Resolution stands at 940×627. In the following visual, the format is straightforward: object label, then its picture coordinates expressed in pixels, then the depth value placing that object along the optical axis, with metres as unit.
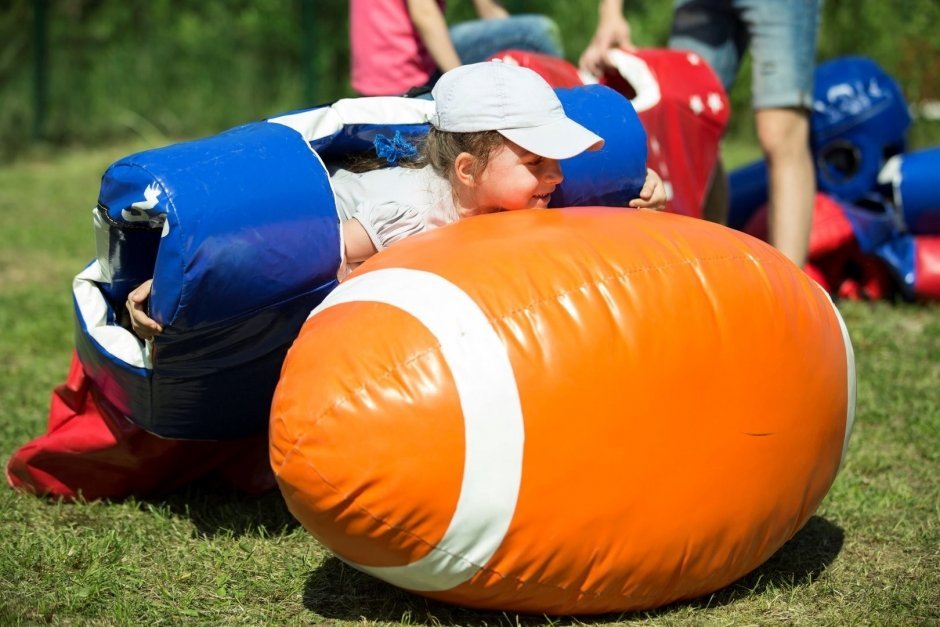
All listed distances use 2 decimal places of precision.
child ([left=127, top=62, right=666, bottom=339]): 5.55
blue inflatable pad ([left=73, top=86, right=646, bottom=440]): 5.16
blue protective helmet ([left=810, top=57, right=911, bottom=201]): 11.27
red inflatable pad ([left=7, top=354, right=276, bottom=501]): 6.52
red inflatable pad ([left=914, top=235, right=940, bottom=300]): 10.65
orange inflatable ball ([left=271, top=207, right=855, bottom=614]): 4.49
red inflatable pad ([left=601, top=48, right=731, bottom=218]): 8.52
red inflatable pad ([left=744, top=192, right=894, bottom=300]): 10.68
